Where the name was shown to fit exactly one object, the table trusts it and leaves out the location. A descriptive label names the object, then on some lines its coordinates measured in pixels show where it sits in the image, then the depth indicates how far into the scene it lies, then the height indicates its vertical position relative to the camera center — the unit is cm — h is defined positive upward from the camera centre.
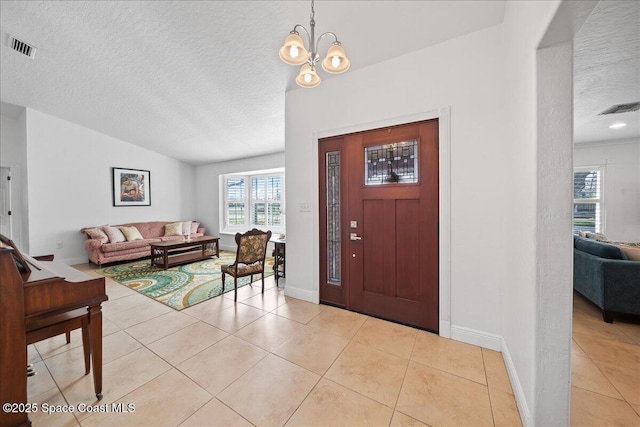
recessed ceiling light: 370 +132
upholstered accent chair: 322 -63
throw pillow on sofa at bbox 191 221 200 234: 688 -47
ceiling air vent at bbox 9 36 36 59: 292 +207
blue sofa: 238 -75
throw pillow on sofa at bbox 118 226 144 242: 548 -52
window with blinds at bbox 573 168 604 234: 469 +18
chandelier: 161 +109
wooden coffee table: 479 -93
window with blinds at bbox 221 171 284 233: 636 +26
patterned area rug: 332 -117
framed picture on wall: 586 +62
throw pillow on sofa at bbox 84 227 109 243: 507 -49
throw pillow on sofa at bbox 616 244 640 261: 260 -49
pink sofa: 486 -73
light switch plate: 311 +6
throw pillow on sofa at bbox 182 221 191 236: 663 -45
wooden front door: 237 -14
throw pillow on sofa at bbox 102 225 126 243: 522 -51
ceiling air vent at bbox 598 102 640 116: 296 +130
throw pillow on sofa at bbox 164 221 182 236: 635 -51
